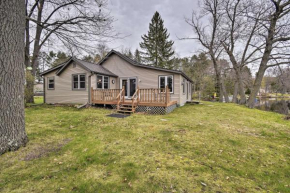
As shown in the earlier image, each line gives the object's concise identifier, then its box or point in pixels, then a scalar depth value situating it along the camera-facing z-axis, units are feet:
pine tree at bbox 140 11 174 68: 82.84
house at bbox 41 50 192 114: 29.37
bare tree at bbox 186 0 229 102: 53.06
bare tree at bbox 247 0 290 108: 32.83
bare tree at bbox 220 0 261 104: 45.21
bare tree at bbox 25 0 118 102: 22.17
